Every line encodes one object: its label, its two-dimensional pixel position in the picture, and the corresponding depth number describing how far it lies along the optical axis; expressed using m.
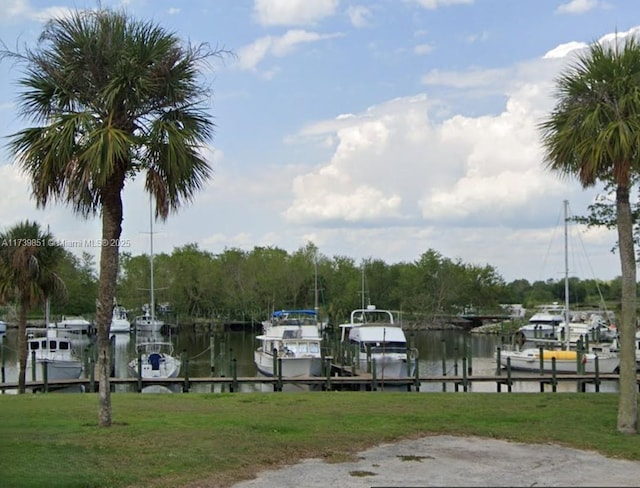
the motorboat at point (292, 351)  39.94
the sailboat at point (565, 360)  42.75
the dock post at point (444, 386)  33.26
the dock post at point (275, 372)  32.03
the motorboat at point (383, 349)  38.84
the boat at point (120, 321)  102.72
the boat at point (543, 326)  85.53
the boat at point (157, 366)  40.75
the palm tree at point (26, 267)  27.53
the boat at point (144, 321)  97.66
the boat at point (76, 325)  85.36
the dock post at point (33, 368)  34.66
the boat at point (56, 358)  40.53
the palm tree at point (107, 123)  13.88
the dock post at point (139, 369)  30.80
